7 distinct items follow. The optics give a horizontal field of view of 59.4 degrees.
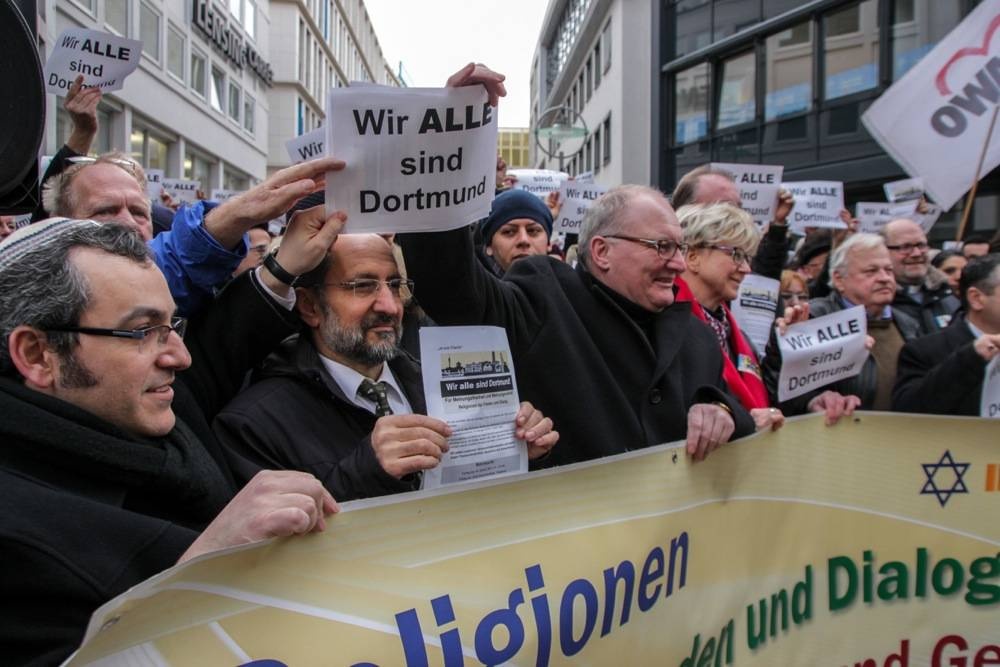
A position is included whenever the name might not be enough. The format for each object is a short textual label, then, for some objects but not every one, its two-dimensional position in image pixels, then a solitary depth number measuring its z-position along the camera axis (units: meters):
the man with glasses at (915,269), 5.08
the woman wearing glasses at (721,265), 3.32
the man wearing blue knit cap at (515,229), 4.38
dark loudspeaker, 1.68
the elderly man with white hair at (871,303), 3.71
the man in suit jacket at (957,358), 3.21
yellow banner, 1.46
